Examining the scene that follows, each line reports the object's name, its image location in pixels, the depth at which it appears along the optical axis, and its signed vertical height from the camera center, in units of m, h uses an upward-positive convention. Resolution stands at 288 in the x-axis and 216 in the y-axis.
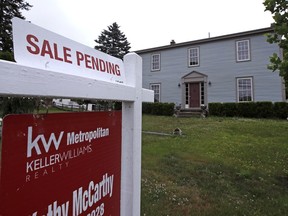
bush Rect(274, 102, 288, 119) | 13.78 +0.14
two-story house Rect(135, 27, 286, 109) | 15.70 +3.44
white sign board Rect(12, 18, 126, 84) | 0.93 +0.31
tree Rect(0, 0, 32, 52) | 20.40 +10.37
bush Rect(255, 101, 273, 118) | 14.23 +0.21
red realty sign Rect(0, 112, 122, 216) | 0.88 -0.26
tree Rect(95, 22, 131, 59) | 34.97 +11.62
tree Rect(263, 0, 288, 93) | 4.20 +1.62
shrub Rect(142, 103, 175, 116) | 17.56 +0.29
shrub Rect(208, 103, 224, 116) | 15.95 +0.24
